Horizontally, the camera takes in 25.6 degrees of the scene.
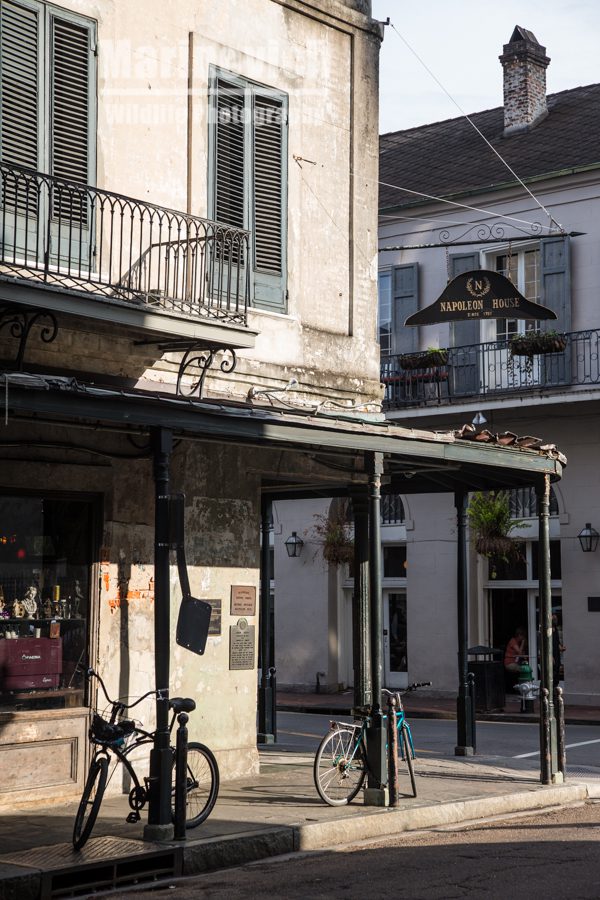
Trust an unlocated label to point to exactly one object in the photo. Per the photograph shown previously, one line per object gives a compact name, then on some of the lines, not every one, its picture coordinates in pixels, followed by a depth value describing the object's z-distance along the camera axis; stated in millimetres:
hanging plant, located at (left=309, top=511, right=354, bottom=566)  26516
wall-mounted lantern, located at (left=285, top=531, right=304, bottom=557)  27609
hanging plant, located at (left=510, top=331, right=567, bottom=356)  23859
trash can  22188
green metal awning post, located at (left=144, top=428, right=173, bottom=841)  9836
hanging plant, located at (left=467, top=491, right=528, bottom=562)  24312
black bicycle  9367
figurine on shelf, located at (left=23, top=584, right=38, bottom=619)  11586
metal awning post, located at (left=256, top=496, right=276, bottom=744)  16922
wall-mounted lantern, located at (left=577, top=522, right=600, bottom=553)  23750
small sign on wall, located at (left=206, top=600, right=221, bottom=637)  12941
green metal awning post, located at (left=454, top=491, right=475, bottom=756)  15547
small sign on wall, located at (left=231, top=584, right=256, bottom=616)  13297
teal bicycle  11562
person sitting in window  24375
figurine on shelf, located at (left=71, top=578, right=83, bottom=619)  11891
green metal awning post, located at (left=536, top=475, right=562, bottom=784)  13266
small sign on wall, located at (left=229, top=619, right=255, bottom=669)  13156
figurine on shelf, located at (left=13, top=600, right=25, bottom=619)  11488
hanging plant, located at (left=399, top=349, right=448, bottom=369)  25438
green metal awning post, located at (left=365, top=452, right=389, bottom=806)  11602
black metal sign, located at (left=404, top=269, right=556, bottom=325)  16266
